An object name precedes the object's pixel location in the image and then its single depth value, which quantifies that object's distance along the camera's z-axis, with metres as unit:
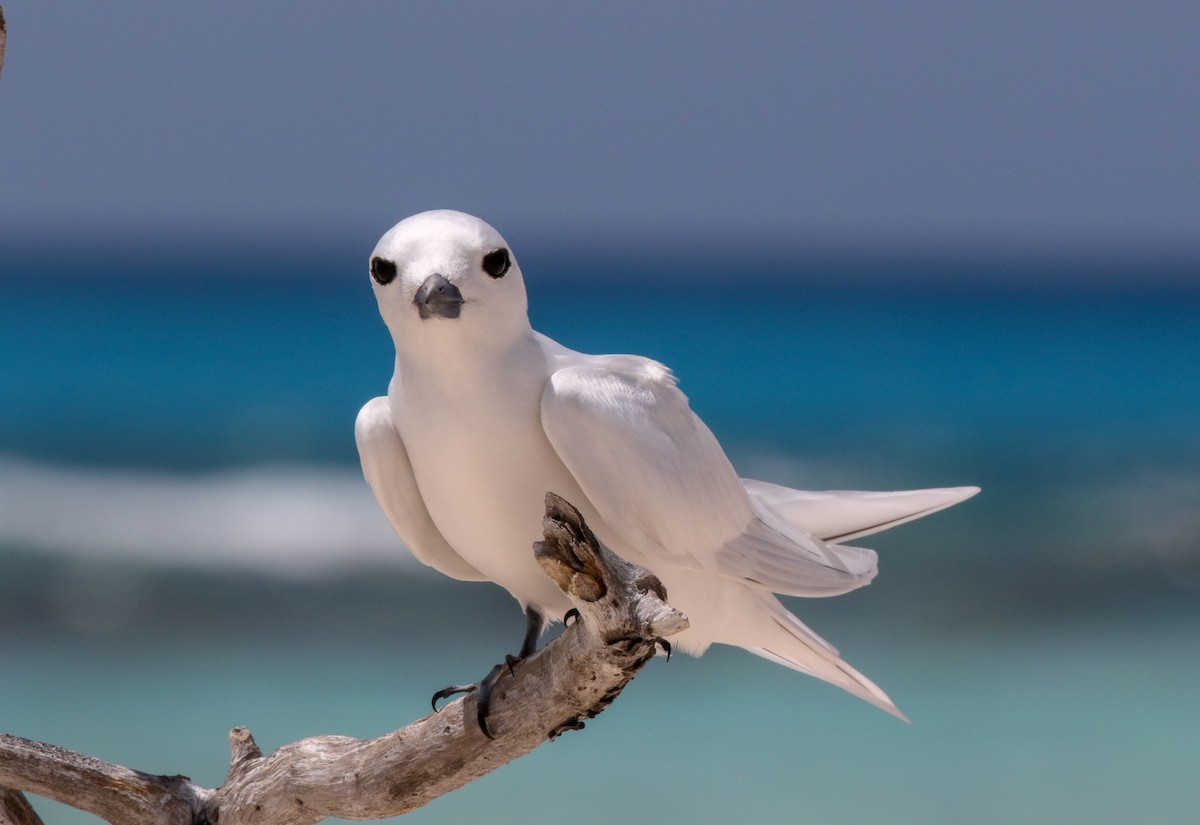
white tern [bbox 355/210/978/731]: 5.22
